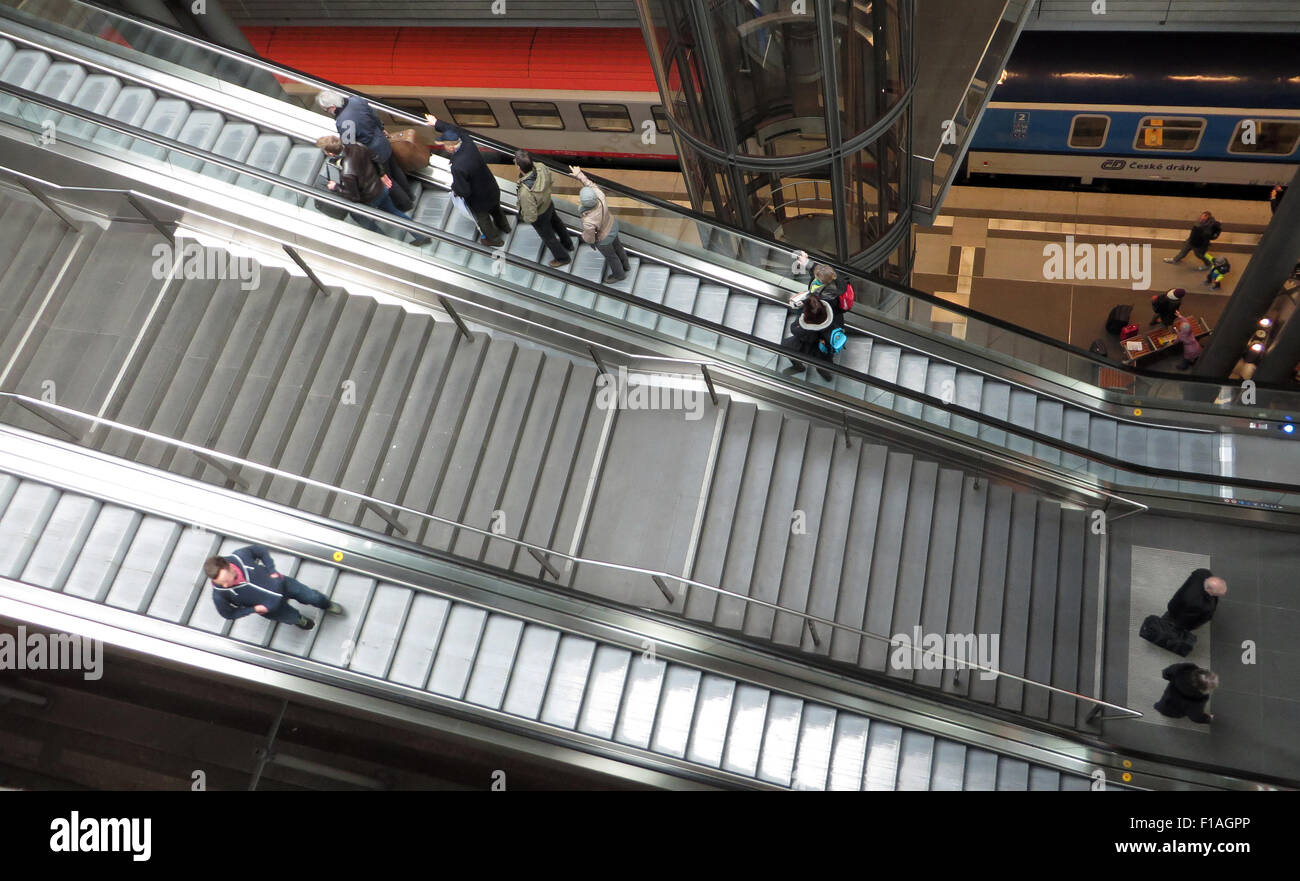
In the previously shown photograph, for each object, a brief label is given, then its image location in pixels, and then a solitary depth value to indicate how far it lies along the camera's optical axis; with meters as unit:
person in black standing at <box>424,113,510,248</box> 9.44
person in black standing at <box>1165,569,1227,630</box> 10.02
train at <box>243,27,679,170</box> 16.19
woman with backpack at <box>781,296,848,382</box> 10.16
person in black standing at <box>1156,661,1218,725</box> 9.45
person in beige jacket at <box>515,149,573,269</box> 9.47
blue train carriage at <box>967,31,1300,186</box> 14.80
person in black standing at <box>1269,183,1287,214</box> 15.44
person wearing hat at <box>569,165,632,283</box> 9.72
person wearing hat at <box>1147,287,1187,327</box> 15.68
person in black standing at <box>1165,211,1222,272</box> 16.03
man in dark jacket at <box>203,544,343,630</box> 7.66
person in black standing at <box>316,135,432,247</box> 9.53
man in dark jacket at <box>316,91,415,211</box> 9.50
